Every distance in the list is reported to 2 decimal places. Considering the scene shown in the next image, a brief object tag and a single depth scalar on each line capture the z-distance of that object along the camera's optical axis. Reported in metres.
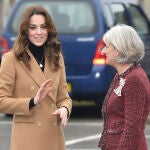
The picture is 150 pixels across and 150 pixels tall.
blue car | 20.03
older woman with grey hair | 8.11
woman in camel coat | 9.09
